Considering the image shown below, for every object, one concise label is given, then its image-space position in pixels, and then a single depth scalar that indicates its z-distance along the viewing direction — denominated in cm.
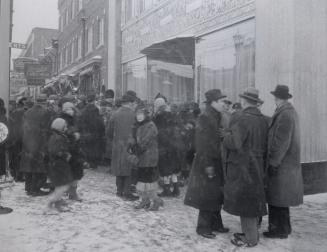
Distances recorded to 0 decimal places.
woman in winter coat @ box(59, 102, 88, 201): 659
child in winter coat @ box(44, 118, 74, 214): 637
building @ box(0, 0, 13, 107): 901
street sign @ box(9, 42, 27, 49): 891
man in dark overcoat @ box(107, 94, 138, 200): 727
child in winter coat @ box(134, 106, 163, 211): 643
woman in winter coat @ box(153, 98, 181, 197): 734
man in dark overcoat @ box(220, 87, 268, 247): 480
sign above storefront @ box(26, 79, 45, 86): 1236
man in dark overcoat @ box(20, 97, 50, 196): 755
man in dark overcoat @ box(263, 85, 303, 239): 517
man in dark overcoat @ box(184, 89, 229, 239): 510
